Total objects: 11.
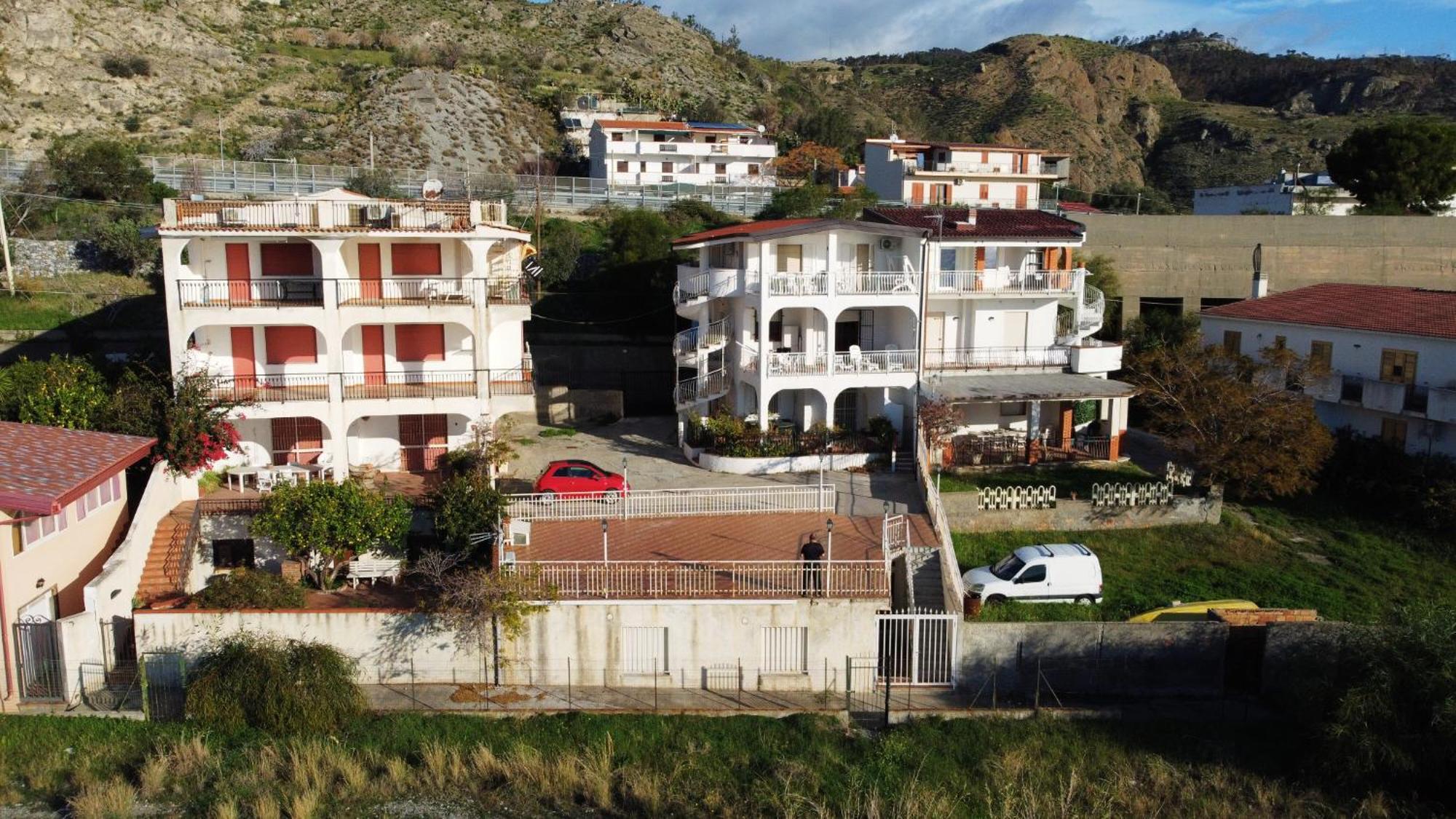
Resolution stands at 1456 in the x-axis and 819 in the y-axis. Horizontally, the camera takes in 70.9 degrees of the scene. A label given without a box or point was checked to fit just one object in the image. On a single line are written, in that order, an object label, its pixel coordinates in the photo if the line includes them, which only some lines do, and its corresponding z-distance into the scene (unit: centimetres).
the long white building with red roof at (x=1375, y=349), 2930
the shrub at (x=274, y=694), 1677
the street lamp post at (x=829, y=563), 1855
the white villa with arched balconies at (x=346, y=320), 2527
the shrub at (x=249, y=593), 1861
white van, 2145
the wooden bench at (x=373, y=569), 2184
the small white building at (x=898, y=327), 2908
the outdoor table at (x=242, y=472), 2502
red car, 2416
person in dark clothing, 1853
